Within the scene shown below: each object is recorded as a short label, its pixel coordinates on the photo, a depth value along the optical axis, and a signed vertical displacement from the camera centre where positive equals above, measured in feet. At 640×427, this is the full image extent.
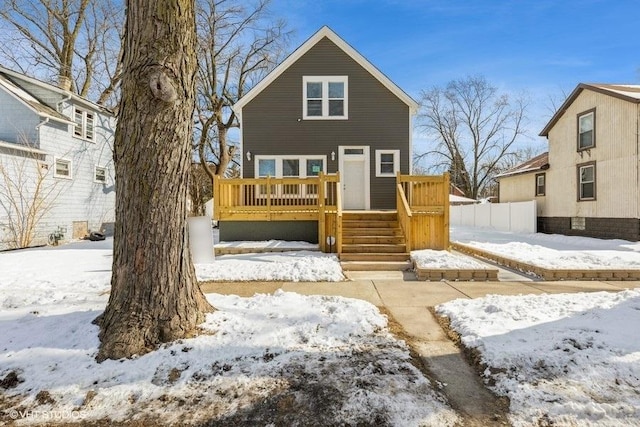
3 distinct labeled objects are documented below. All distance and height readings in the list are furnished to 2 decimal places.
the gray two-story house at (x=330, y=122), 41.01 +11.22
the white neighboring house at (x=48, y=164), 40.24 +6.71
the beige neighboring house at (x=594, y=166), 40.40 +6.50
